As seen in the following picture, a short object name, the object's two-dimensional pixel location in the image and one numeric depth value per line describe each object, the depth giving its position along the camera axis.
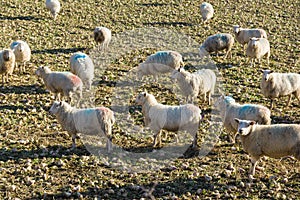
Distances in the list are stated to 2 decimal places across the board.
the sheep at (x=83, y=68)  16.53
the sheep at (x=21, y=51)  17.97
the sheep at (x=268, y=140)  10.96
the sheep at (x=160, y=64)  18.20
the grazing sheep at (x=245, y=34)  22.66
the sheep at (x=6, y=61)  16.67
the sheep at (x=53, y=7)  25.81
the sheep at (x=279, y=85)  15.82
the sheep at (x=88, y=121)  12.27
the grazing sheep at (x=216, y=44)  21.20
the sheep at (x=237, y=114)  12.70
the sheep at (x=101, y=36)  21.52
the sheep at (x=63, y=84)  15.02
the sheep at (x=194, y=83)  15.66
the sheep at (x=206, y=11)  26.88
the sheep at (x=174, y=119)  12.49
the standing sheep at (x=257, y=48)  20.25
